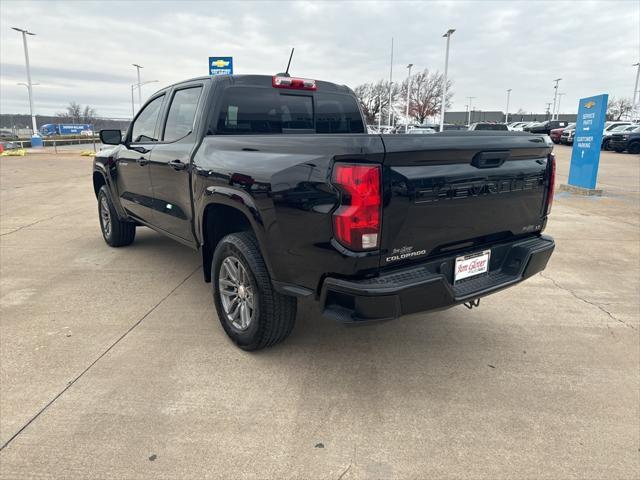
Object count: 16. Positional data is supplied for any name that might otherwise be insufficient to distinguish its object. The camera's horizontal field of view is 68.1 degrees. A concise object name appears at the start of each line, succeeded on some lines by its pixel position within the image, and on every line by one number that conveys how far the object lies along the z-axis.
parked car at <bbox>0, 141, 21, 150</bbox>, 30.71
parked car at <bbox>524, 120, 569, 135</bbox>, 39.16
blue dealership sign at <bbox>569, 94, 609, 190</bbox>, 10.88
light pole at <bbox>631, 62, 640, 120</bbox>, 53.38
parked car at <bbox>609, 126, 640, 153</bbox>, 24.94
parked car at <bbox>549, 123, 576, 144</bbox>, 32.77
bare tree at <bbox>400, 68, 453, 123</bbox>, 61.72
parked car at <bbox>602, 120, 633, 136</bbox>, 29.27
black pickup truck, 2.40
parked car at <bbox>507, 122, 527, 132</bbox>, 42.78
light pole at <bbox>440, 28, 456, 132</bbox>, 37.50
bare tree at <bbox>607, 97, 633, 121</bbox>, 78.68
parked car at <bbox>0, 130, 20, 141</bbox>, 41.22
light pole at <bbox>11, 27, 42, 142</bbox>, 37.61
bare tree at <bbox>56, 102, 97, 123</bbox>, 76.86
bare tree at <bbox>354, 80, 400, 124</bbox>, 62.75
